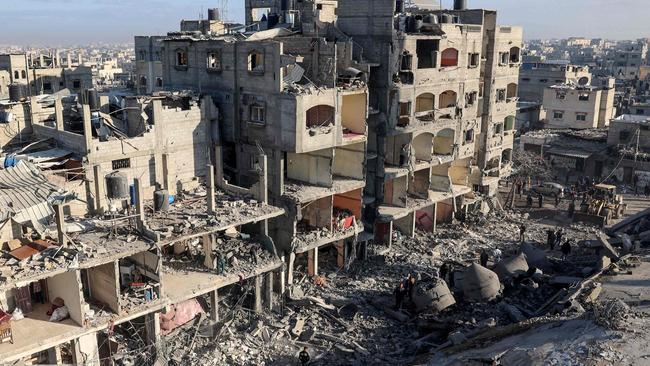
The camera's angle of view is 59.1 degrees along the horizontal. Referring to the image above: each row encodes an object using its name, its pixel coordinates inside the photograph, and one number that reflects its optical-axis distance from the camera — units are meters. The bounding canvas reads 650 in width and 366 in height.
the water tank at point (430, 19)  39.78
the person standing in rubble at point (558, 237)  39.53
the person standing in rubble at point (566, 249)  36.41
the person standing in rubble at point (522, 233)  41.28
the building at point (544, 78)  89.31
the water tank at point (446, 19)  41.67
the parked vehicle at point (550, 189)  52.22
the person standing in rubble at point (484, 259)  35.03
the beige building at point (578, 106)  70.94
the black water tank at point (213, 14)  52.91
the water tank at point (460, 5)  46.81
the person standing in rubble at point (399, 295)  30.55
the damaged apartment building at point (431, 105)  36.91
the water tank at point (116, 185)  26.14
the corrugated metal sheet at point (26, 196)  21.88
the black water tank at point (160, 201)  27.83
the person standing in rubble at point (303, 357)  25.72
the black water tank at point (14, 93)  35.76
